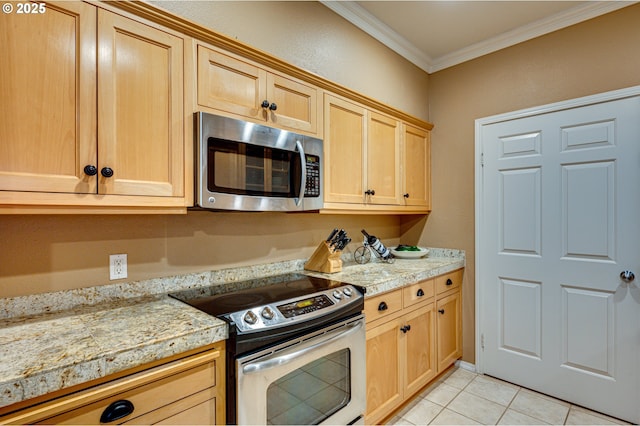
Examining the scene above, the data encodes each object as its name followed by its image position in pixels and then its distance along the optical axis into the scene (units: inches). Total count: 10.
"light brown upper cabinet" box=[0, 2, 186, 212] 41.9
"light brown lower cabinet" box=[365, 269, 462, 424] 75.2
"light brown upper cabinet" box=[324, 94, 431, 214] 84.1
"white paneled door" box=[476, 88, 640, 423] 84.4
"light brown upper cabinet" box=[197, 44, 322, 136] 60.1
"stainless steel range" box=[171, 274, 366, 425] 48.6
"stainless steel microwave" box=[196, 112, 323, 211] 57.9
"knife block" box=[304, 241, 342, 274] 83.9
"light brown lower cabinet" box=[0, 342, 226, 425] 34.9
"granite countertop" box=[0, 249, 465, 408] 33.9
